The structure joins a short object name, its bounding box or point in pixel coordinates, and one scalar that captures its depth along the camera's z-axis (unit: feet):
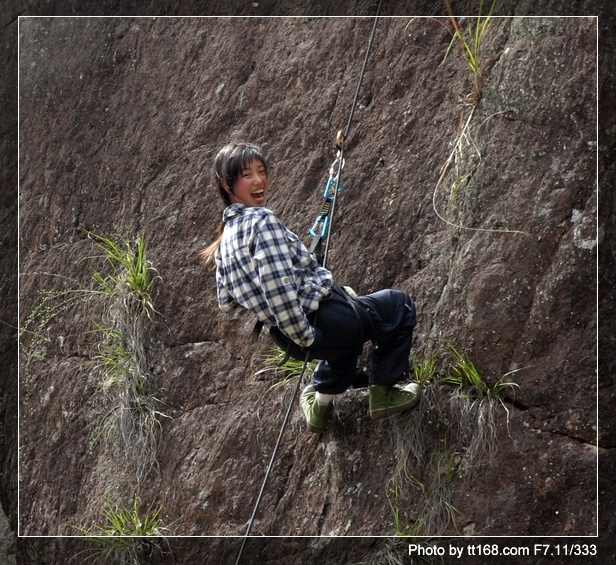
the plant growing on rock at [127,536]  19.99
